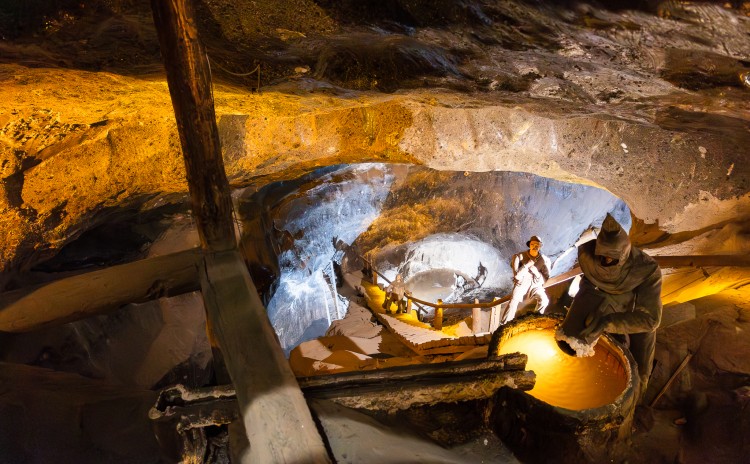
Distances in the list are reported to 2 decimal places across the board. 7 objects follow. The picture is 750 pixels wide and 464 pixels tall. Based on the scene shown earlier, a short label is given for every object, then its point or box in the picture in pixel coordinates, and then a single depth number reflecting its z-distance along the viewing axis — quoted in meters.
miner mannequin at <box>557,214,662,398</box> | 2.95
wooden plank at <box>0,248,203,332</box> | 3.91
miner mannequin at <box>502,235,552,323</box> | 7.18
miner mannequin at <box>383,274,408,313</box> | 11.12
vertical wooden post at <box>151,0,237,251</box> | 2.42
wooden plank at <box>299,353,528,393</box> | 2.59
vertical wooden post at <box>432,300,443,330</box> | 9.44
